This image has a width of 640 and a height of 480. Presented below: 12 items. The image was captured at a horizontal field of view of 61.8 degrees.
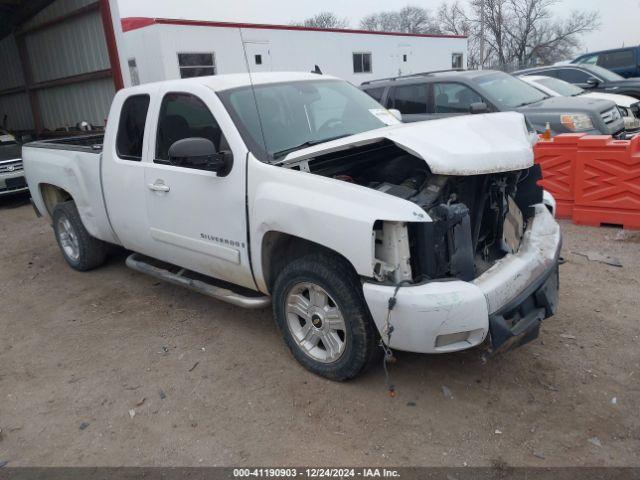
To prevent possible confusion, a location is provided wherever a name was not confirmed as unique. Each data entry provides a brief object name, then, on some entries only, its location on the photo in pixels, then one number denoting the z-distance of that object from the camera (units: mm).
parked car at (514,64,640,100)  11750
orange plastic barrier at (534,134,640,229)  5746
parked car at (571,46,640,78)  16547
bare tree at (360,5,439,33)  58656
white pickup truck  2896
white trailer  14969
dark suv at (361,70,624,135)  7645
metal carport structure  10695
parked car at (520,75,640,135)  9070
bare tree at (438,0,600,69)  42062
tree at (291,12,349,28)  46366
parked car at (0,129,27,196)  10031
